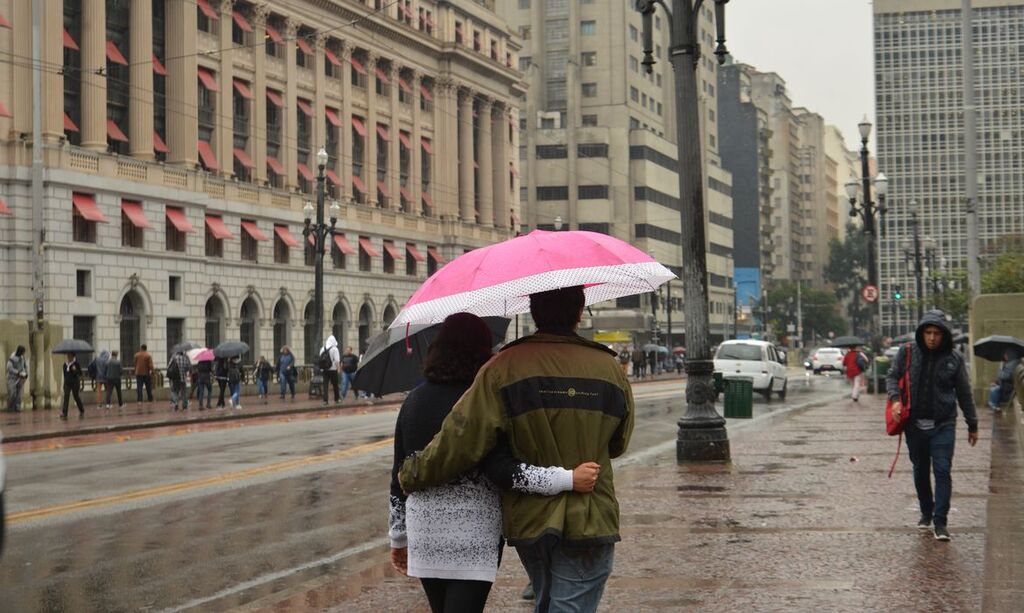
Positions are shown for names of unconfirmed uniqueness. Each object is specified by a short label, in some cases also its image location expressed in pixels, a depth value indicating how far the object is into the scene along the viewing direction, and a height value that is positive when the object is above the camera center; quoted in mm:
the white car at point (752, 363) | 39031 -1423
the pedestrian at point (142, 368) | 40906 -1352
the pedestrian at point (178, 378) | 38688 -1596
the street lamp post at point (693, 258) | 16469 +748
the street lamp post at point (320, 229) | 43700 +3237
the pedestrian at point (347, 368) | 45250 -1598
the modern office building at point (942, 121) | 144375 +23147
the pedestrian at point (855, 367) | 37125 -1509
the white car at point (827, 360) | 76500 -2661
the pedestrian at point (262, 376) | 46688 -1887
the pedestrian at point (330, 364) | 42106 -1366
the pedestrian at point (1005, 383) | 25672 -1491
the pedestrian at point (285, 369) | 45469 -1646
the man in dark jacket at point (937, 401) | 10281 -695
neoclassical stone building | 51094 +8117
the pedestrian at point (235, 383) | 39219 -1810
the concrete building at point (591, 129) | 117625 +17198
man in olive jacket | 4758 -442
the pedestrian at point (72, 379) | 34031 -1414
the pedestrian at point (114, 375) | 38812 -1477
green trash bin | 28422 -1801
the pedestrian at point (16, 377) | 35656 -1376
